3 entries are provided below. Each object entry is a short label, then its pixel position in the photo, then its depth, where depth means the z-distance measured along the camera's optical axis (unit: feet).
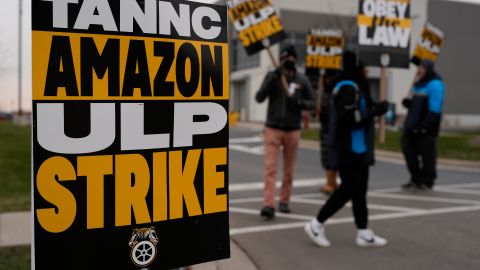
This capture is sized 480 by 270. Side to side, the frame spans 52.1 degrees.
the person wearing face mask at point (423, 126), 23.85
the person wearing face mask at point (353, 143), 14.61
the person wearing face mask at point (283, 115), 18.54
